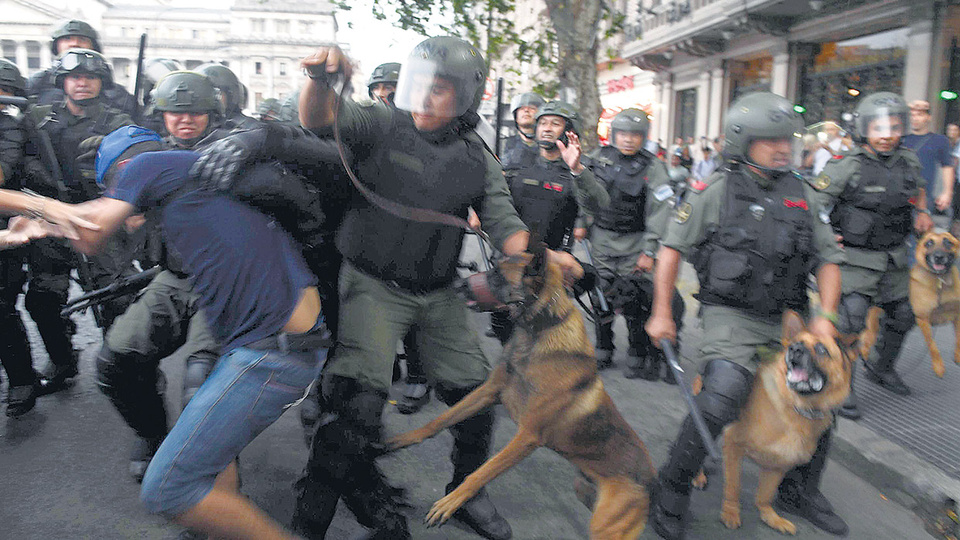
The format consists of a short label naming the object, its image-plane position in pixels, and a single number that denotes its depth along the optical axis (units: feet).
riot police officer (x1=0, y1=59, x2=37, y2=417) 13.91
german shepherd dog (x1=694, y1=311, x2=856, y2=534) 9.92
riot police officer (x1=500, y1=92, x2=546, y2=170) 18.30
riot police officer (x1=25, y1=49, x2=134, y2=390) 14.87
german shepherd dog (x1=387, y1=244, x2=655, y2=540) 8.85
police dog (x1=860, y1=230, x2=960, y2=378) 16.26
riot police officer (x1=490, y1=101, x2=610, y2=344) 17.28
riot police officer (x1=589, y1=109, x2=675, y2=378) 17.97
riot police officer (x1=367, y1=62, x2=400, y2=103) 19.49
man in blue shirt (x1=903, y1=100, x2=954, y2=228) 22.70
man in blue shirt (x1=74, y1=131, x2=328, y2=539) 7.00
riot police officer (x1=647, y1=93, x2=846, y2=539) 10.24
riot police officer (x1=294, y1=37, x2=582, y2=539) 8.80
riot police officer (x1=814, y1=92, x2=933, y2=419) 15.33
